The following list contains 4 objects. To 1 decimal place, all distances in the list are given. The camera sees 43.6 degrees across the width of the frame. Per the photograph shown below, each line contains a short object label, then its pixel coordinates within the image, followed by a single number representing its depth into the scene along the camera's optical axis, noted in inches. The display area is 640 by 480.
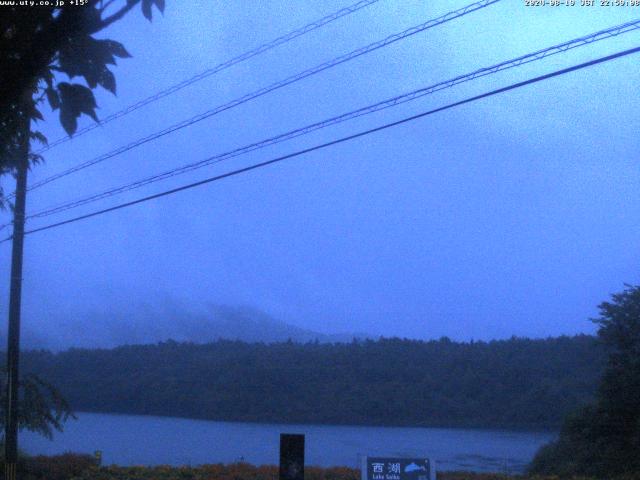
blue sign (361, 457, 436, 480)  465.7
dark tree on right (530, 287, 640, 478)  828.6
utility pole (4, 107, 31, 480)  623.8
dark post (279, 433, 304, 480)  477.4
